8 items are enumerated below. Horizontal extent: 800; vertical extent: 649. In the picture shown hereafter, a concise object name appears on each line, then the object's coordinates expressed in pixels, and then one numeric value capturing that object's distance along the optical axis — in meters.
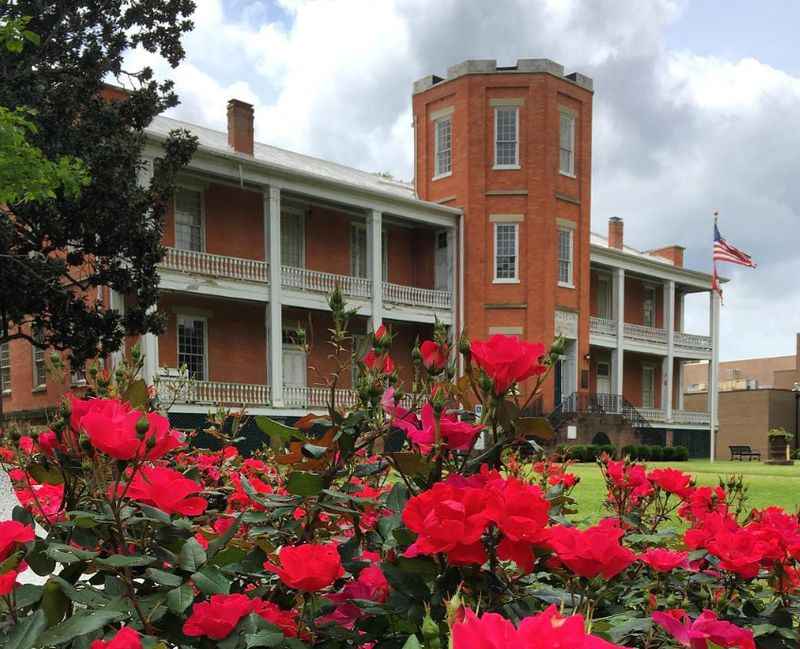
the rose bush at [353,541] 1.23
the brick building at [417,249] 19.39
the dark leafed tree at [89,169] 13.89
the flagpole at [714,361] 30.81
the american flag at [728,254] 23.78
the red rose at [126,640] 0.90
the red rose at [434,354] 1.69
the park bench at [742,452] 32.75
